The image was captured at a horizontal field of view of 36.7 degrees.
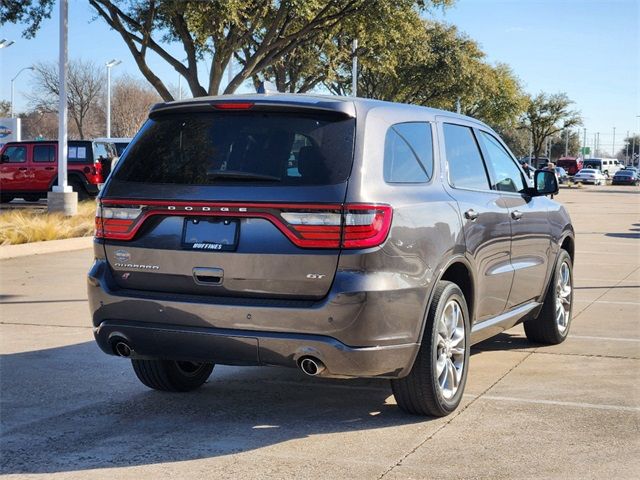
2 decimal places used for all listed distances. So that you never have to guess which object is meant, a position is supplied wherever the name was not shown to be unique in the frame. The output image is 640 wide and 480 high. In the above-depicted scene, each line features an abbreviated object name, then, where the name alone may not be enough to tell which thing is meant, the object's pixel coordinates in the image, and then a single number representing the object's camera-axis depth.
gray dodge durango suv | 5.13
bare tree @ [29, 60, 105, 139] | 73.38
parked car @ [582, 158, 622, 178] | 99.56
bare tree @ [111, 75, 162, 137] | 80.69
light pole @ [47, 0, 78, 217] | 22.64
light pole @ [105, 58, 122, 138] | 58.62
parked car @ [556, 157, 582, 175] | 101.19
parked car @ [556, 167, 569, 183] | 74.78
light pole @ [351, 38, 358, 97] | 37.44
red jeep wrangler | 27.97
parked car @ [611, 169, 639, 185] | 83.50
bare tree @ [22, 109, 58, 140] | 88.44
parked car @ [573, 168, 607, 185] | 80.38
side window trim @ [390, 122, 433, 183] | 5.84
